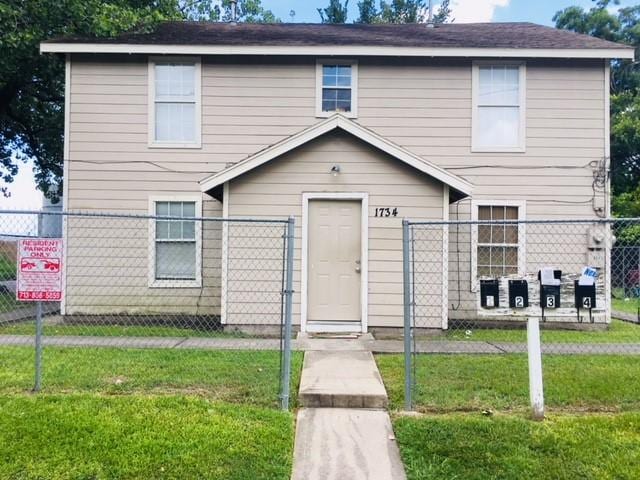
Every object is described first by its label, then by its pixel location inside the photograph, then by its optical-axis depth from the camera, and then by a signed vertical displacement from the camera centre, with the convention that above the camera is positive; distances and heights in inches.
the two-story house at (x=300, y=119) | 381.1 +104.6
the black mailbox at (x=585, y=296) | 171.2 -16.1
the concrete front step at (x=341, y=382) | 188.1 -57.8
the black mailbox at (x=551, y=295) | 174.6 -16.1
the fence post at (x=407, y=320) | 182.9 -27.6
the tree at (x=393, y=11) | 1129.4 +562.3
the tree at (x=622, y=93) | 862.5 +324.1
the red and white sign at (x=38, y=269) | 183.6 -9.3
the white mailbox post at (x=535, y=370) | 171.0 -42.9
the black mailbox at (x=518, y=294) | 175.0 -15.9
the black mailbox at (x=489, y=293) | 174.4 -15.6
